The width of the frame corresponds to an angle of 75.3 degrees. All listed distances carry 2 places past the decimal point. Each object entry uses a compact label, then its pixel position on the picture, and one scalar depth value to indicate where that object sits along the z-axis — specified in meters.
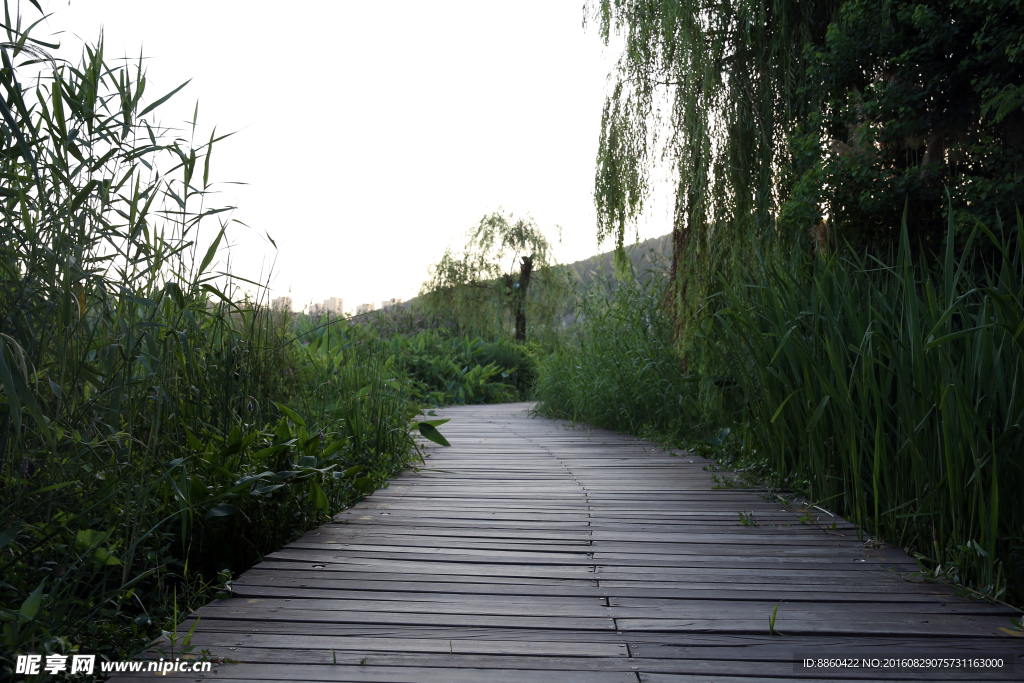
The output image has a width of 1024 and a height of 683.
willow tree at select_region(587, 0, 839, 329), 4.36
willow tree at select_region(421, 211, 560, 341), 14.72
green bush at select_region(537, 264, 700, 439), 5.40
